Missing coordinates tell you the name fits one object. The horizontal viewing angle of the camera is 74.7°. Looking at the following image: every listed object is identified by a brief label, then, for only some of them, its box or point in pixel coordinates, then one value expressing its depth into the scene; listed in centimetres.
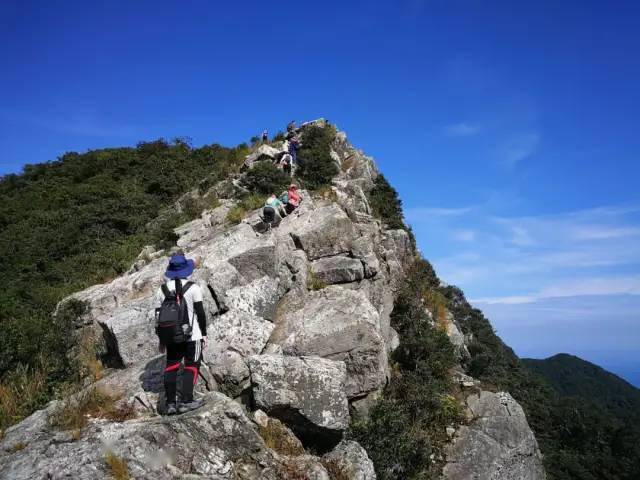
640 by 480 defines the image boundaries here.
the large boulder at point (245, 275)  1002
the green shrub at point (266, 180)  1792
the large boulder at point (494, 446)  980
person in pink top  1530
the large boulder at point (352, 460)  729
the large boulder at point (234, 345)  822
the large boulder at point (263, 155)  2148
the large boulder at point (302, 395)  751
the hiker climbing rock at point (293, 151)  2048
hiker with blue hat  642
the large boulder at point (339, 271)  1258
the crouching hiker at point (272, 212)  1364
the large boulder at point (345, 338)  925
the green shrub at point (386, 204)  2109
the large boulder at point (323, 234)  1334
